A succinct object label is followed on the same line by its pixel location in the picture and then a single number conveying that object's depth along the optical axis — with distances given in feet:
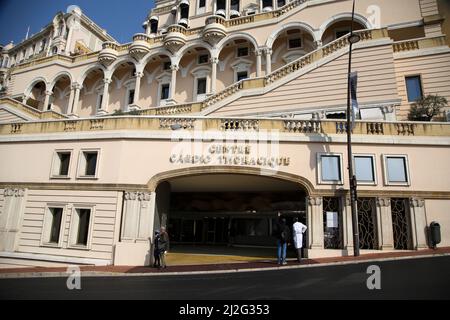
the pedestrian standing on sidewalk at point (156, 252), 41.11
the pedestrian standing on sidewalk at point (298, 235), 40.42
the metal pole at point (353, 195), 41.29
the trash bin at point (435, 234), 41.64
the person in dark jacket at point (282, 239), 39.09
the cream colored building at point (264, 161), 44.55
